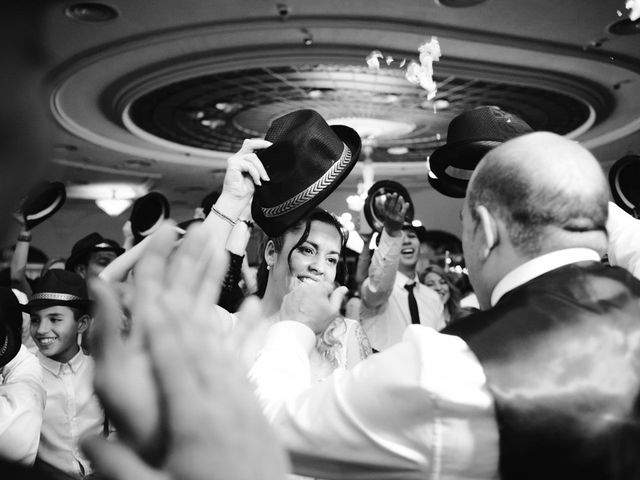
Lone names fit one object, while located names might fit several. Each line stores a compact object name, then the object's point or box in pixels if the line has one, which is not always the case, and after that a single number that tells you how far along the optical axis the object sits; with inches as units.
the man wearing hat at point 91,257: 191.1
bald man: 42.3
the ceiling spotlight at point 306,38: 261.2
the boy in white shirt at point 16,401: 94.9
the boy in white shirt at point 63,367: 122.0
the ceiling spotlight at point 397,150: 459.8
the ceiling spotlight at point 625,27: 242.6
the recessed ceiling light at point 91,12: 231.5
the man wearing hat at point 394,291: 147.6
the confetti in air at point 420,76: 95.4
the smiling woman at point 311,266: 99.4
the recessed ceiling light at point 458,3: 232.2
